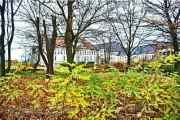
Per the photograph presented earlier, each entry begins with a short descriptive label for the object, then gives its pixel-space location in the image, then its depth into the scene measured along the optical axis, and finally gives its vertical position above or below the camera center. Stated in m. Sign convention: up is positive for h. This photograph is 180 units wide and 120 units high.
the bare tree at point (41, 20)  7.97 +2.17
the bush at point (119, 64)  16.00 -0.64
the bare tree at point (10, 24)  9.27 +2.24
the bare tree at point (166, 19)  7.75 +2.17
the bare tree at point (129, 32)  14.07 +2.53
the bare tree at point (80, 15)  5.78 +1.96
